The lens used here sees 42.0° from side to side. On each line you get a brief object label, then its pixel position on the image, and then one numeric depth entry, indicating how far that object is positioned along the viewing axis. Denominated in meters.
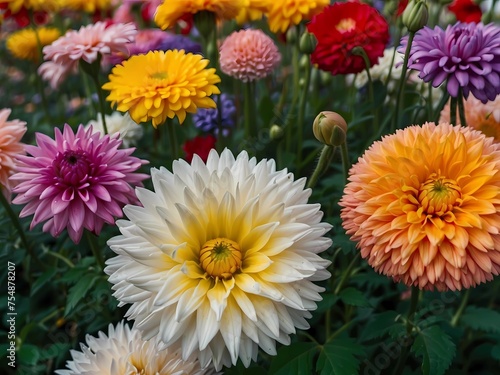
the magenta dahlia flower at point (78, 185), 0.42
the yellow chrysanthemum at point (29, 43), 0.76
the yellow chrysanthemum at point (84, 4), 0.76
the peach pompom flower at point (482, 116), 0.52
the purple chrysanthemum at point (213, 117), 0.61
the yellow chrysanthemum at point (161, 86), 0.45
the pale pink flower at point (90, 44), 0.51
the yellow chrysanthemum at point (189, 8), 0.52
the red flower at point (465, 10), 0.67
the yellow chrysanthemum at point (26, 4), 0.63
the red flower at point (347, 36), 0.52
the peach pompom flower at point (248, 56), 0.55
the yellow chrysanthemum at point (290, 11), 0.55
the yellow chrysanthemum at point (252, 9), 0.56
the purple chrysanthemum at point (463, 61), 0.44
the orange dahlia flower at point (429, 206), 0.36
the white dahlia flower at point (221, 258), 0.35
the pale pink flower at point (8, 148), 0.47
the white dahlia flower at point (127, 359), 0.40
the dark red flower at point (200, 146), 0.58
